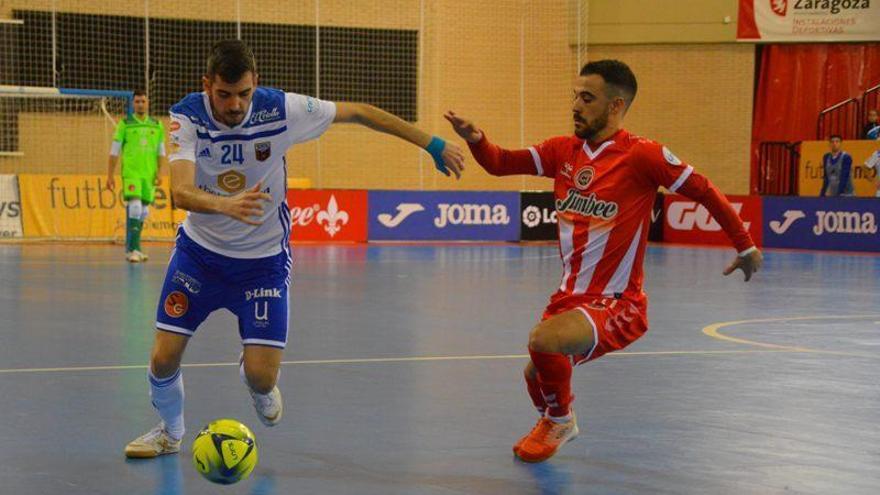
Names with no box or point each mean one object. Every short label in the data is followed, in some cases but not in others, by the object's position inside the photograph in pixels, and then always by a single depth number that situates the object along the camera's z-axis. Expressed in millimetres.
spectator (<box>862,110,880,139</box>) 27969
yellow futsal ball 5855
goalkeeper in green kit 19797
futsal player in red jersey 6719
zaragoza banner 30953
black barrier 27656
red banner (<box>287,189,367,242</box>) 25844
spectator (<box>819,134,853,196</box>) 27422
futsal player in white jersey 6461
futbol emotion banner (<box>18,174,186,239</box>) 24531
